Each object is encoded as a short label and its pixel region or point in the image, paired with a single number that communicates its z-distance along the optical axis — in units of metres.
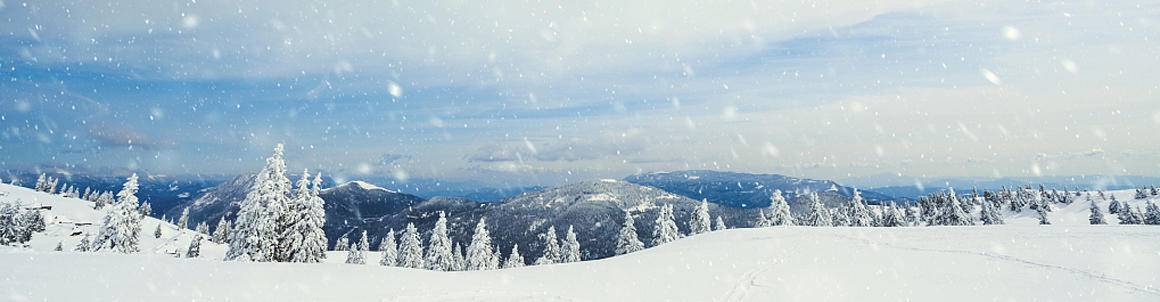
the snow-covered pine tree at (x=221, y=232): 109.75
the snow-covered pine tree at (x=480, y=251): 58.09
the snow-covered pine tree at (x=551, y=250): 64.20
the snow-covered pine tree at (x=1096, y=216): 85.82
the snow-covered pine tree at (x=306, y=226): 37.50
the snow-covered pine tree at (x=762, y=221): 59.67
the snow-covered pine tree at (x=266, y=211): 35.59
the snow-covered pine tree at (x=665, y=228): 56.66
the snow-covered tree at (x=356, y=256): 66.62
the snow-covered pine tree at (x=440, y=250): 59.94
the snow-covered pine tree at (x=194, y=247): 70.25
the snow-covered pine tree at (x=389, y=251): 62.94
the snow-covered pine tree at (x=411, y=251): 61.78
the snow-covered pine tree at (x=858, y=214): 63.83
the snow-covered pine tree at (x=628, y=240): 58.66
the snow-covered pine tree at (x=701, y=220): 57.72
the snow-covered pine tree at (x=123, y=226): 46.62
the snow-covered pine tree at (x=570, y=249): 63.55
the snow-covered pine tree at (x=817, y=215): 61.97
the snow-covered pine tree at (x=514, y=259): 66.06
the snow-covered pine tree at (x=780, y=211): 57.44
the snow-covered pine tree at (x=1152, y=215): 79.94
